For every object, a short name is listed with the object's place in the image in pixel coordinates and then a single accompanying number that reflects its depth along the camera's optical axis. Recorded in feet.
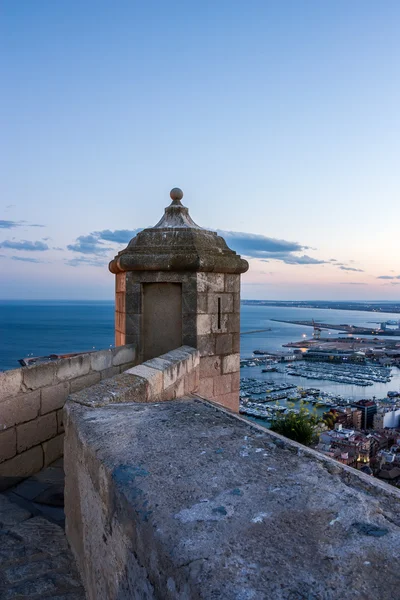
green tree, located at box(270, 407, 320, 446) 48.44
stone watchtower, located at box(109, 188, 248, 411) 16.83
